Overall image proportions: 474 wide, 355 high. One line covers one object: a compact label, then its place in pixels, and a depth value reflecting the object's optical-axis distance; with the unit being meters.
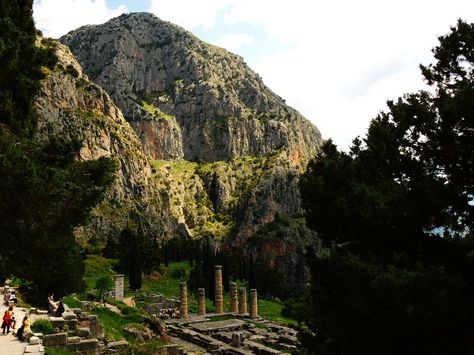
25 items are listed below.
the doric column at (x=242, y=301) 58.69
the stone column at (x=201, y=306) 56.62
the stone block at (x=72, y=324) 19.50
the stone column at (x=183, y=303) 53.75
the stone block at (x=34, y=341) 15.59
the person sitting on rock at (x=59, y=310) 21.58
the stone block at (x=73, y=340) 17.12
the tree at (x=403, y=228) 12.15
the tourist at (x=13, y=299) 25.70
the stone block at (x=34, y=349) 14.27
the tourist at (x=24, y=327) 17.55
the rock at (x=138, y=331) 27.56
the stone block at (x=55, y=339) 16.36
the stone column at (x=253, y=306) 55.97
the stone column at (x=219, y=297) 59.29
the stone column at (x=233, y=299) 60.84
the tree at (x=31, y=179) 12.84
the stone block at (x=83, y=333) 18.86
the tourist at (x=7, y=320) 18.70
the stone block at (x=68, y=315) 20.15
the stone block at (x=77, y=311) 22.97
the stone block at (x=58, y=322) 18.92
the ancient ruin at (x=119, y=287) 47.81
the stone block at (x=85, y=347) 16.89
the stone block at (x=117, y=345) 20.25
